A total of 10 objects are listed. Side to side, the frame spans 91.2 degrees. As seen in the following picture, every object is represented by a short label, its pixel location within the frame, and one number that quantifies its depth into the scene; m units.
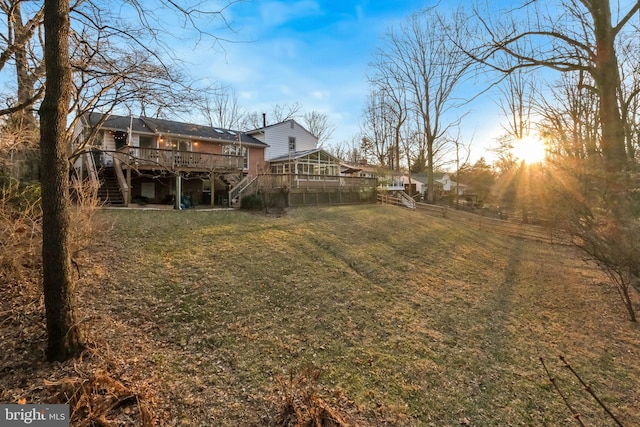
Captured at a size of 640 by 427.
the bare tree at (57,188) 3.55
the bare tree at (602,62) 5.59
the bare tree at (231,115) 38.03
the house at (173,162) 15.15
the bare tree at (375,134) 39.88
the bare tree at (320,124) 47.59
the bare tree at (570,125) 12.21
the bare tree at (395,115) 29.15
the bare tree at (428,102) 27.94
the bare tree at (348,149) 49.49
